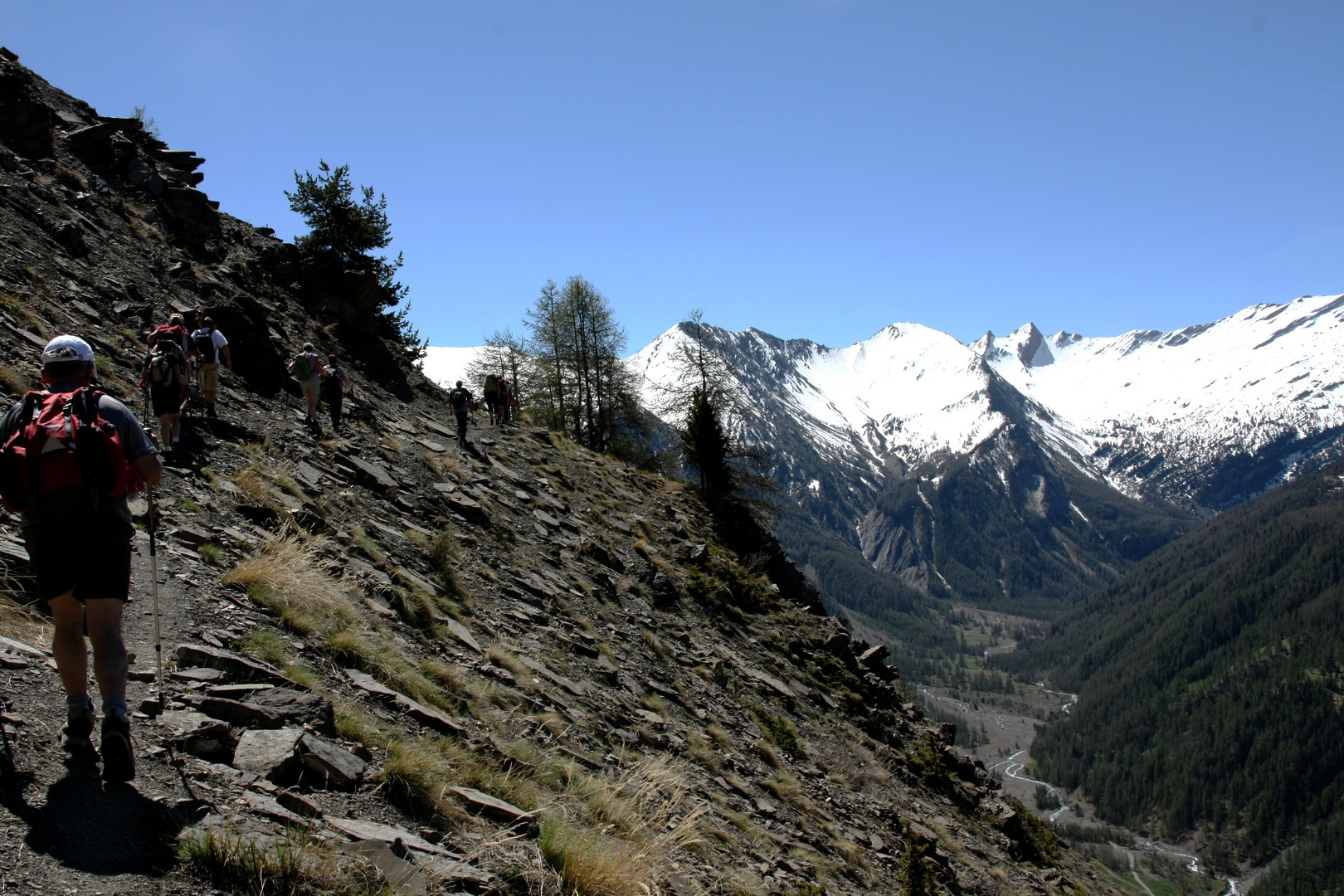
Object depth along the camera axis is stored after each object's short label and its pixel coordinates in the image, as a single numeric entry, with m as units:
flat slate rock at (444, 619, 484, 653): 9.99
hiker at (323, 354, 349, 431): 17.95
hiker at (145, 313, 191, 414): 11.87
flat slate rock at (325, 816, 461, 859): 4.75
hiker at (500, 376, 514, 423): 28.20
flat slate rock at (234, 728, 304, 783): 5.07
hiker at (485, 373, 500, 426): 27.72
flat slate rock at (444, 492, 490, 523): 16.17
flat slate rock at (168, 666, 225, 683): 5.95
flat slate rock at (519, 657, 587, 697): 10.41
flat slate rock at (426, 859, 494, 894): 4.71
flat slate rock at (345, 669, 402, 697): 7.14
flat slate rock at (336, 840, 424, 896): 4.35
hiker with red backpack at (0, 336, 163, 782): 4.56
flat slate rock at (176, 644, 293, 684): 6.20
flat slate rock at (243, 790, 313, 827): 4.63
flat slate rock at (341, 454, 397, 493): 14.99
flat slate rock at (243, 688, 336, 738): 5.81
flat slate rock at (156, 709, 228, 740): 5.14
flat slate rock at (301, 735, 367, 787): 5.36
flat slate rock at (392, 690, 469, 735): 7.07
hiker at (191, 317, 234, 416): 13.97
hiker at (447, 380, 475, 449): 22.55
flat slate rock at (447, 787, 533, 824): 5.82
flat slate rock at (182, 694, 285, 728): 5.56
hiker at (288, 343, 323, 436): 16.94
